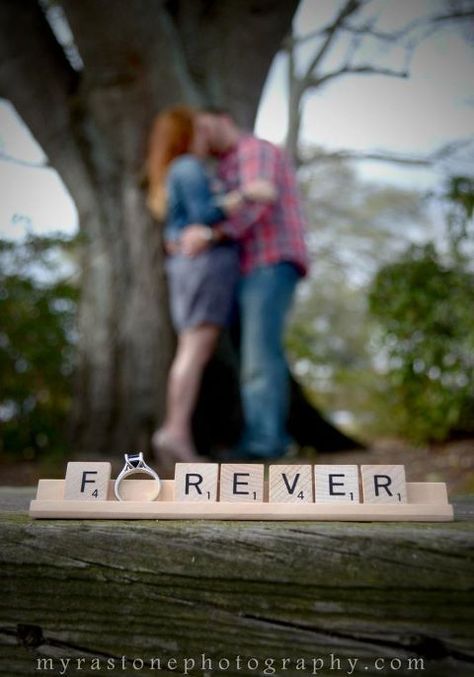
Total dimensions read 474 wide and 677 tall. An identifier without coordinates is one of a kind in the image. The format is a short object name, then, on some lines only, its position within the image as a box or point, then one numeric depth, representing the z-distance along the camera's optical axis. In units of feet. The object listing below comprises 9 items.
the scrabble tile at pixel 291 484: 2.05
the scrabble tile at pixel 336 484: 2.04
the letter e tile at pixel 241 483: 2.07
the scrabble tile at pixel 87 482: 2.05
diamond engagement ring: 2.06
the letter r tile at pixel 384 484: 2.02
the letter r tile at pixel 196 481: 2.06
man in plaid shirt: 8.45
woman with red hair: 8.46
